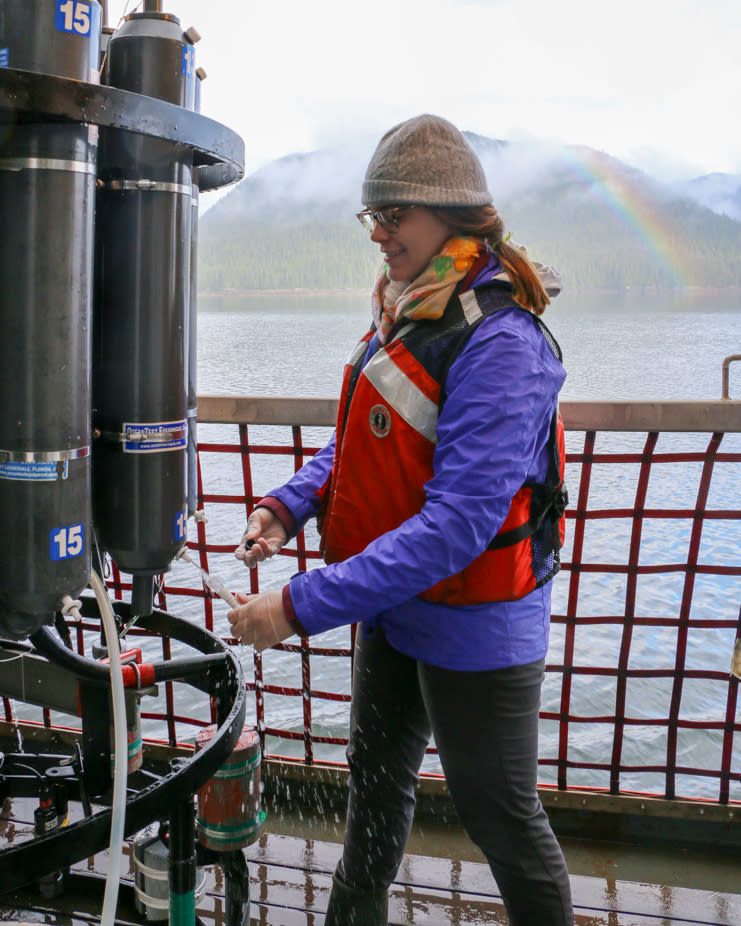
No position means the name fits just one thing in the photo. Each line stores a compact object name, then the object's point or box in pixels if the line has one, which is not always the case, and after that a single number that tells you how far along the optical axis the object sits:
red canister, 1.43
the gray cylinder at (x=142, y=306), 1.09
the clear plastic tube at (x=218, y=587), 1.28
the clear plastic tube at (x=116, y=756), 1.09
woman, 1.19
